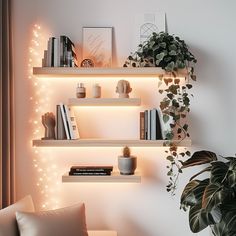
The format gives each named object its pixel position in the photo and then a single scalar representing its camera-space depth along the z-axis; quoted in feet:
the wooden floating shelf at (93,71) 7.42
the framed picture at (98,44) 7.91
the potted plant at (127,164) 7.44
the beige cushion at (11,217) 5.95
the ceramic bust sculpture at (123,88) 7.57
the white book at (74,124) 7.61
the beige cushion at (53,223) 6.14
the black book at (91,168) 7.57
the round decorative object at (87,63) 7.66
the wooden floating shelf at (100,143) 7.50
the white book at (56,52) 7.55
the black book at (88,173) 7.54
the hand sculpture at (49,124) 7.63
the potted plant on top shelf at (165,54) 7.19
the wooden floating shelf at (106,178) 7.38
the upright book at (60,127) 7.57
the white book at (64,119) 7.54
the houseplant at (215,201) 6.00
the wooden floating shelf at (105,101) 7.51
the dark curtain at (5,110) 7.44
